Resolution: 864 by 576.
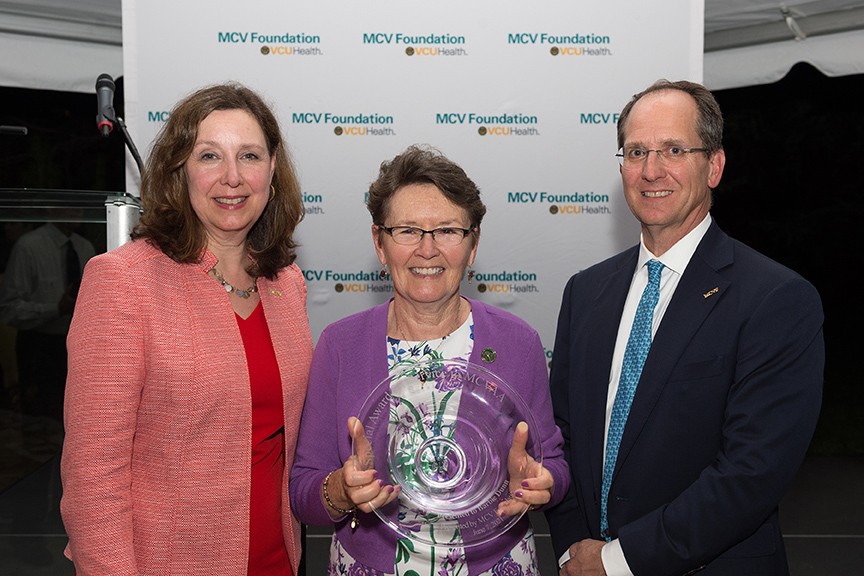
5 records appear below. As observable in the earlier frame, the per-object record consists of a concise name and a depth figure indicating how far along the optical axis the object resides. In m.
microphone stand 2.34
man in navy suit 1.55
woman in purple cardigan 1.64
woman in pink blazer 1.50
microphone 2.30
